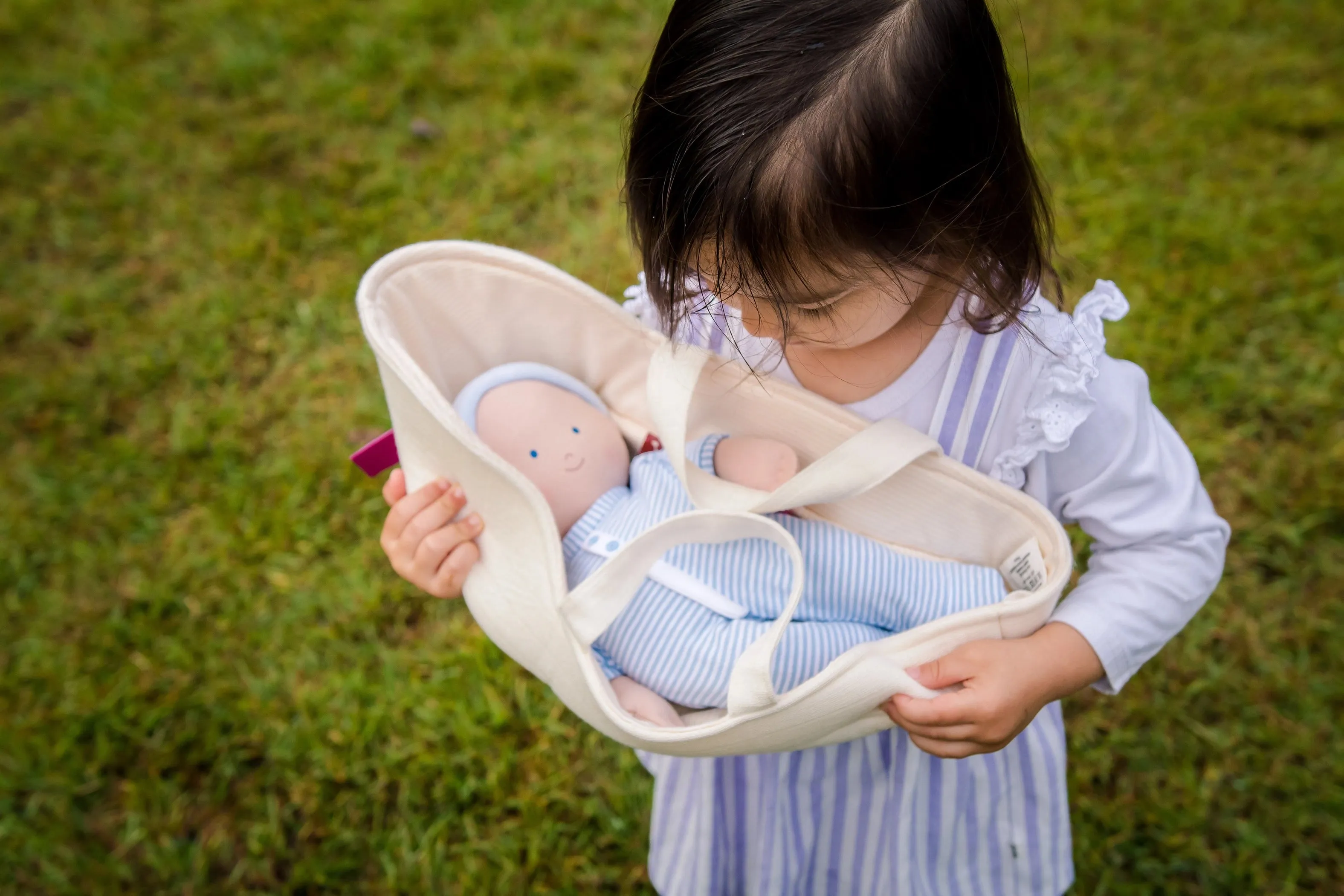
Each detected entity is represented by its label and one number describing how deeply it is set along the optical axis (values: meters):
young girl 0.66
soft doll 0.98
